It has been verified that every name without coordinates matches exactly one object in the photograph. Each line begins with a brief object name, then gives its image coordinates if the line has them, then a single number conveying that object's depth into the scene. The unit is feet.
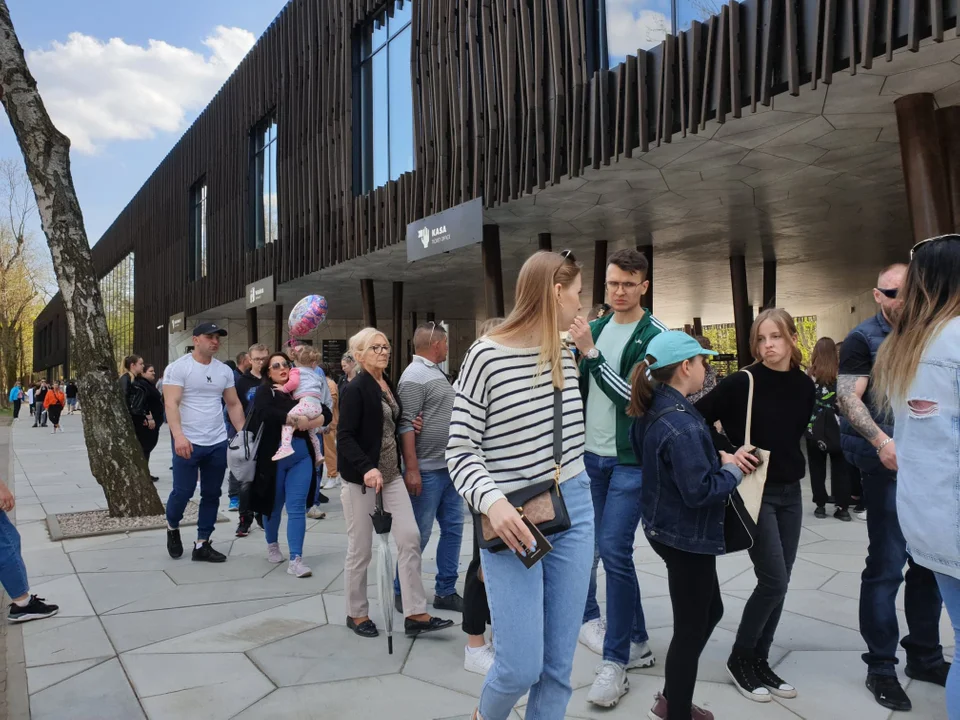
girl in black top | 11.35
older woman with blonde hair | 14.65
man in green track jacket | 11.66
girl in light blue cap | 9.43
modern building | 24.64
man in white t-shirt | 20.83
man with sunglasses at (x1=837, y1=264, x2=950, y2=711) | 11.57
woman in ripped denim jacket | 7.34
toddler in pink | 19.49
